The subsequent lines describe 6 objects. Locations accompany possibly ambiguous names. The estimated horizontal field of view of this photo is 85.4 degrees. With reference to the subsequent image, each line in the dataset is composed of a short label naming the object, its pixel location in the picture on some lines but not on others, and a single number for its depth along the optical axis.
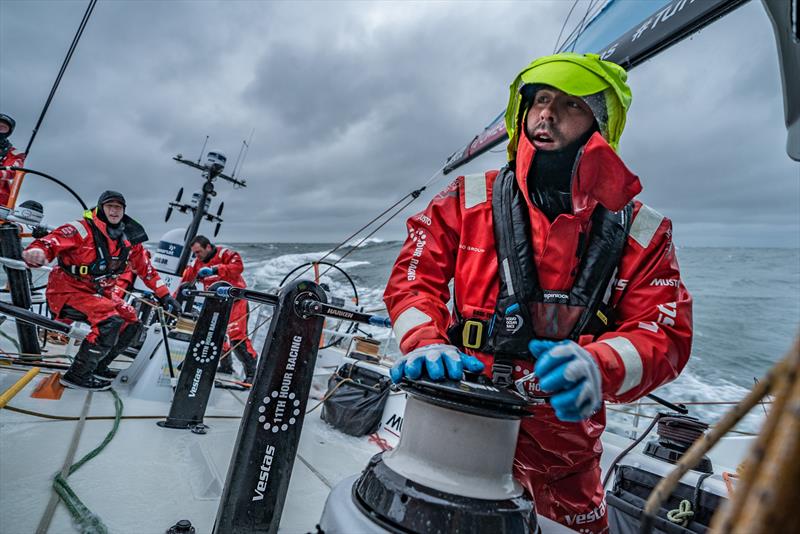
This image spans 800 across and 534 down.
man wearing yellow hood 1.21
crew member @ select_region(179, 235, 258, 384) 6.42
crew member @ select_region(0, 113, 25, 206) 4.75
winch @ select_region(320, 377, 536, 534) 0.67
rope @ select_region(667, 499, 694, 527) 1.47
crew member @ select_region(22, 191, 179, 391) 4.18
